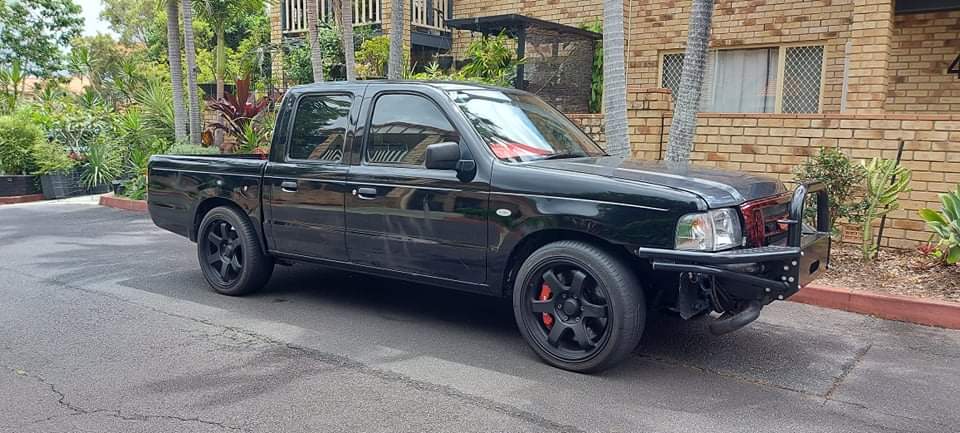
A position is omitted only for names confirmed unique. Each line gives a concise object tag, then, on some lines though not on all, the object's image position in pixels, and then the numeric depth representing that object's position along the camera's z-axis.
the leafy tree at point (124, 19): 38.55
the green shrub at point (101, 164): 15.41
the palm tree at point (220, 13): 14.60
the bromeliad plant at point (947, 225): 6.11
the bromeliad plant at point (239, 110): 12.48
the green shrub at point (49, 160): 15.02
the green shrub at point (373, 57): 13.10
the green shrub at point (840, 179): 6.89
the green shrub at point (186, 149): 11.70
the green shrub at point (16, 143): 15.02
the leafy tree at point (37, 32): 33.34
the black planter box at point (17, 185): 14.67
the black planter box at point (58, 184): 14.99
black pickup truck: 4.26
